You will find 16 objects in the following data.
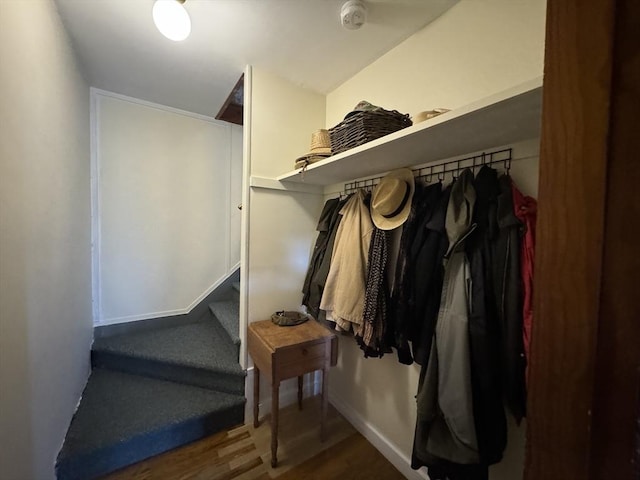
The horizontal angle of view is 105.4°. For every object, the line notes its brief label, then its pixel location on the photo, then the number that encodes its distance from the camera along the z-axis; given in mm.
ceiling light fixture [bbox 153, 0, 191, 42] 1005
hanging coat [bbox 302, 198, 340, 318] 1608
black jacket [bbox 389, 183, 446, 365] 1053
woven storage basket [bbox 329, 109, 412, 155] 1104
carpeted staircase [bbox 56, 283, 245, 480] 1245
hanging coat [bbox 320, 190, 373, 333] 1339
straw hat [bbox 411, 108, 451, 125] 914
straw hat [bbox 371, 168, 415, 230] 1196
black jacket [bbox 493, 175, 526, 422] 787
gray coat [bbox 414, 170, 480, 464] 828
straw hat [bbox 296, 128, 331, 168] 1421
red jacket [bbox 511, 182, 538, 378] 773
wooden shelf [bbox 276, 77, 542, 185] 674
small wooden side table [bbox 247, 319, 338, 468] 1312
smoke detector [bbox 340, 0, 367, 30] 1091
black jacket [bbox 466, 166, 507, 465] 833
